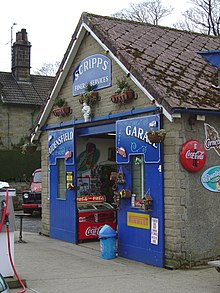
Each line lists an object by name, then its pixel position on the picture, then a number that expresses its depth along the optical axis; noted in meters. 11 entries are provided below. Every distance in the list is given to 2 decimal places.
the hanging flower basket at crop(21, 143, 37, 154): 15.39
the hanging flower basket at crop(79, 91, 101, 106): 12.17
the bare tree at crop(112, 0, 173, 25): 39.03
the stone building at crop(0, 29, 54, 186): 27.22
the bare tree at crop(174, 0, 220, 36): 35.41
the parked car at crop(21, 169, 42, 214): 22.09
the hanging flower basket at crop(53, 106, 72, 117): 13.48
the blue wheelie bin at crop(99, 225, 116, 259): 10.71
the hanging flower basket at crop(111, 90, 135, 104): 10.85
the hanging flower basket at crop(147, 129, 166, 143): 9.45
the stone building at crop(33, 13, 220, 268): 9.70
